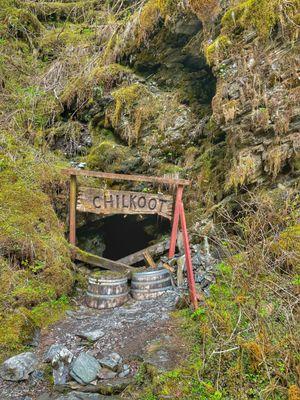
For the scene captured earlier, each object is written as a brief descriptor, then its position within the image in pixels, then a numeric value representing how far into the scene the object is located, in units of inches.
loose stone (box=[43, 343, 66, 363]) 148.2
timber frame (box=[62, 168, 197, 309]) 226.1
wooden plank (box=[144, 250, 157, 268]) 246.7
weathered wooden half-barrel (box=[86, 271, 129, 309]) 205.8
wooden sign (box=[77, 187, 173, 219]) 243.6
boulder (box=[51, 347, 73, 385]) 136.5
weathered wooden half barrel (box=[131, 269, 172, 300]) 212.7
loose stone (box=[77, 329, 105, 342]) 165.3
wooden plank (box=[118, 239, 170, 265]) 253.0
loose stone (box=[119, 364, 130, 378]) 139.0
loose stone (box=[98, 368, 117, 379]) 137.8
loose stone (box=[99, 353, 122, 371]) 141.3
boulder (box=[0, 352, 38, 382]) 136.7
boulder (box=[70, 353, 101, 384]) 135.7
